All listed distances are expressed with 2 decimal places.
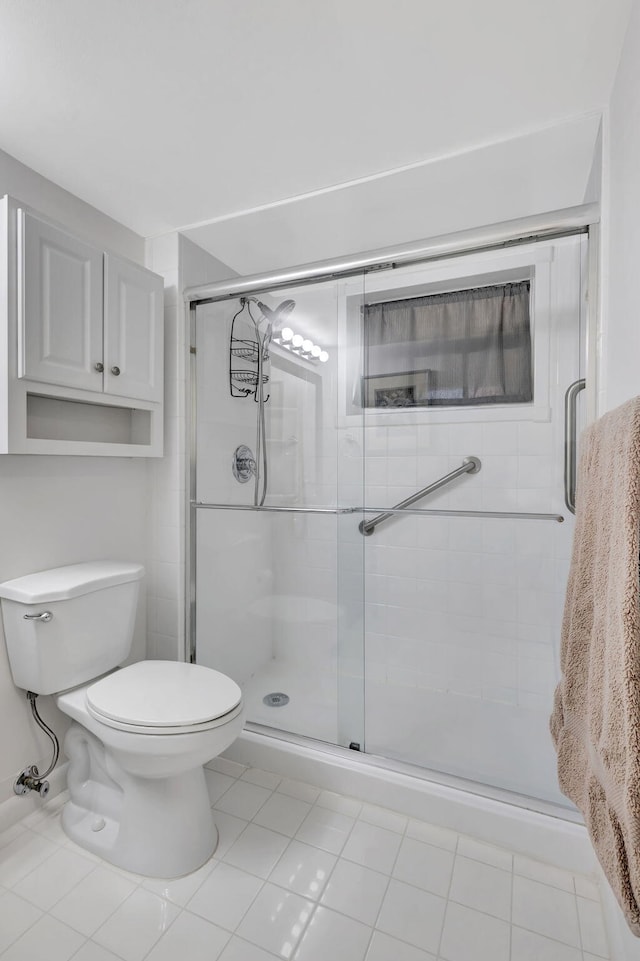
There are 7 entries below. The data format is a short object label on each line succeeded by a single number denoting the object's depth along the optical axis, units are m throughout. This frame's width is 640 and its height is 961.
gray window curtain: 1.86
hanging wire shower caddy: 1.98
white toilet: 1.29
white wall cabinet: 1.38
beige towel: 0.54
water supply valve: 1.50
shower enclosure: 1.82
